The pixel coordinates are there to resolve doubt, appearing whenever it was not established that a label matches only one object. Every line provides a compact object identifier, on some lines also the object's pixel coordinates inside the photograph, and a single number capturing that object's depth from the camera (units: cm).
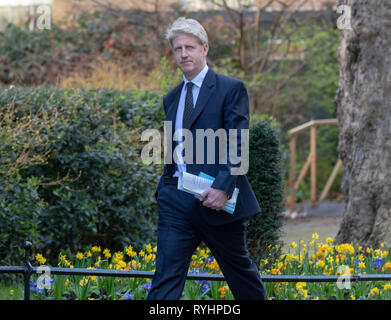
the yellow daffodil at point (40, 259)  1032
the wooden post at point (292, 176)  2373
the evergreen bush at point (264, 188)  1100
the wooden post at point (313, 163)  2488
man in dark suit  701
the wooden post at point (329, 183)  2620
